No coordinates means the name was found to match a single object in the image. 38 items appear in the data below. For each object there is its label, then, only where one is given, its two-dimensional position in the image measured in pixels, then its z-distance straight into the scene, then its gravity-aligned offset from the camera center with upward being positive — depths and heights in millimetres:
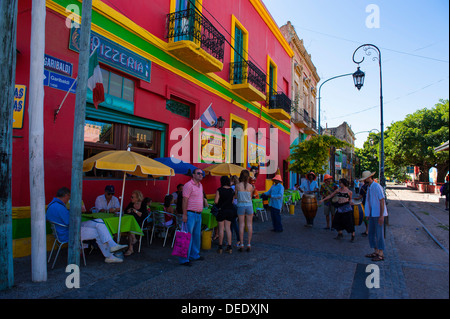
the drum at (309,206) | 9398 -903
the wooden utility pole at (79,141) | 4477 +525
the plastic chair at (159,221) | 6745 -1048
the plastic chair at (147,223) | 6371 -1086
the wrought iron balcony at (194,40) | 8781 +4487
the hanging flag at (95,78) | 5633 +1891
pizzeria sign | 6303 +2970
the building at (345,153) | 49722 +4897
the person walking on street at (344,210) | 7469 -827
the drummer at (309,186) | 9961 -276
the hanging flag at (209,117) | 10336 +2156
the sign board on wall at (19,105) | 5375 +1281
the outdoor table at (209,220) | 6590 -981
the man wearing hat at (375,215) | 5617 -704
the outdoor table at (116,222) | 5334 -882
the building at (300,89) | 21016 +7301
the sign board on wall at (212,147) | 10688 +1172
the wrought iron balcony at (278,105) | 16295 +4157
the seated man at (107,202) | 6348 -592
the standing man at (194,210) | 5389 -633
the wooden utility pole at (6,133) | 3846 +554
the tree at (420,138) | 29875 +4529
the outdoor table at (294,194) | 14659 -846
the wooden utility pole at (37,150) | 4172 +350
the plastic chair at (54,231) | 4802 -952
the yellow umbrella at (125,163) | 5270 +238
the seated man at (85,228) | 4777 -929
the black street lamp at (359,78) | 12838 +4501
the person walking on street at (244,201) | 6309 -522
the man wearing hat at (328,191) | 8648 -374
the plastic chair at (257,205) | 9856 -965
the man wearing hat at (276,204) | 8492 -769
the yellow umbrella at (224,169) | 9062 +248
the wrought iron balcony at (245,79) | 12594 +4394
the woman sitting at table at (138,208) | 6145 -700
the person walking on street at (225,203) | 6027 -545
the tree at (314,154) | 12773 +1113
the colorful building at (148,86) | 5805 +2622
